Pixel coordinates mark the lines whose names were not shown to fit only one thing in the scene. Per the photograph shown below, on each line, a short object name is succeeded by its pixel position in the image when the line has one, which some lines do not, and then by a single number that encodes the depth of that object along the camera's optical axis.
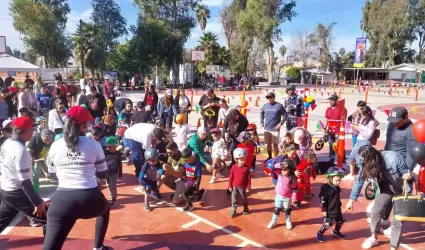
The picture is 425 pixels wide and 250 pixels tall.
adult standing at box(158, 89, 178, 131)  10.06
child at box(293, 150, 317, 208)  5.86
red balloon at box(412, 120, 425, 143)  4.32
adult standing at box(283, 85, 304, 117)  9.26
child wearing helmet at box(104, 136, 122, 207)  5.55
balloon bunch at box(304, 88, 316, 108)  11.66
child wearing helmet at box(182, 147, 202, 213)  5.73
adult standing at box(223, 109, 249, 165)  7.53
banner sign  24.10
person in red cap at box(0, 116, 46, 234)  3.39
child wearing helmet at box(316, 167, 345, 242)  4.54
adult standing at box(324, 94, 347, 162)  8.30
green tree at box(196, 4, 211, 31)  59.03
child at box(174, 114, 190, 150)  7.33
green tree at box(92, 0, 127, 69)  42.81
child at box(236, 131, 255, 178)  6.67
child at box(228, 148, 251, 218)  5.33
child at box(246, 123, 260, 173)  7.56
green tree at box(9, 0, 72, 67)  36.81
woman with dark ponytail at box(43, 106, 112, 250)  3.00
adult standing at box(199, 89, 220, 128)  9.09
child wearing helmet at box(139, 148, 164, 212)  5.40
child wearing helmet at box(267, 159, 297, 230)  4.99
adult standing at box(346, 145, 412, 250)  4.01
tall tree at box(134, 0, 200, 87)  37.28
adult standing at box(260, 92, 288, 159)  7.88
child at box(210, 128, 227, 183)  7.16
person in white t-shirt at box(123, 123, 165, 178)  5.95
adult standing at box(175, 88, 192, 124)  10.27
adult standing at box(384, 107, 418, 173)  4.70
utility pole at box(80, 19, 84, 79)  40.09
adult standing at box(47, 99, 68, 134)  7.33
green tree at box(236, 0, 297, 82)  44.12
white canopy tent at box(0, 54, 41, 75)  27.28
